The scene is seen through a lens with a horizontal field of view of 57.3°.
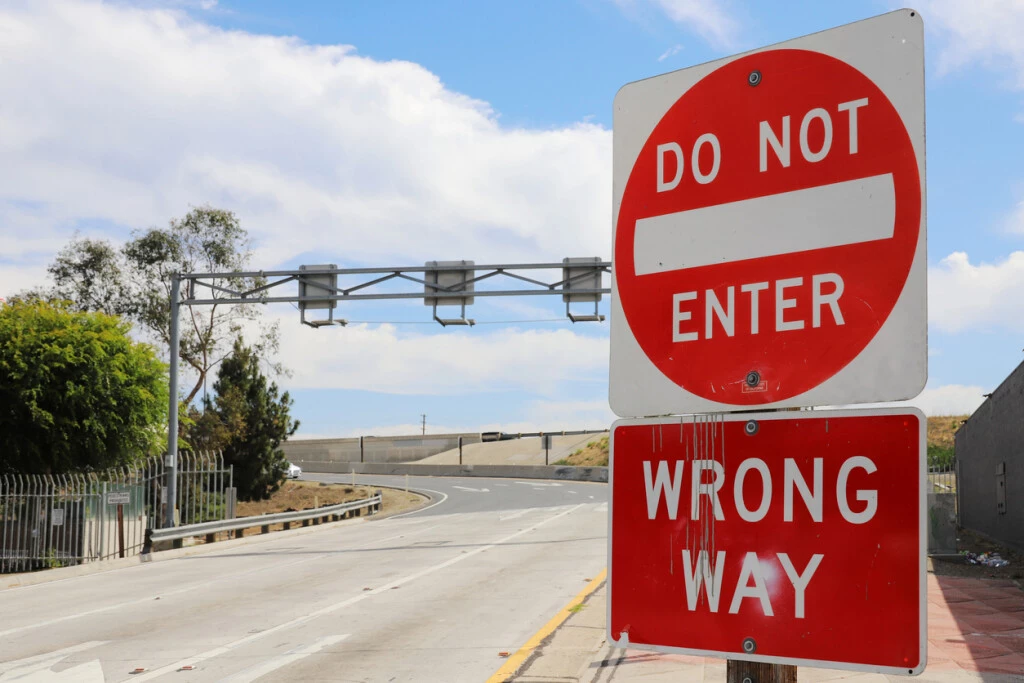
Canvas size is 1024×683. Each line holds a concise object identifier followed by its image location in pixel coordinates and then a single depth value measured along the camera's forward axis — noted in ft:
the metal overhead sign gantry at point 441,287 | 72.43
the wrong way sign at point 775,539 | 6.60
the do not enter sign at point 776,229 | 6.95
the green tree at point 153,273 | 148.15
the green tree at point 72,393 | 83.71
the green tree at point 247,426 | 131.03
